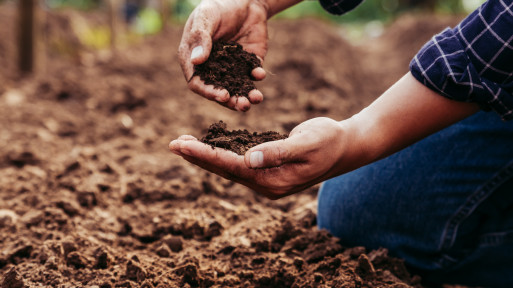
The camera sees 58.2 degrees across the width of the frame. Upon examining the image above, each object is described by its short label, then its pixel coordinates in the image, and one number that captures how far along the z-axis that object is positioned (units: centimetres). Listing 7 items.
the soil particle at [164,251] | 161
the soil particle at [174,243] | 166
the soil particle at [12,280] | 132
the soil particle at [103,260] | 148
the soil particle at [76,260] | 147
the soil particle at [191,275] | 141
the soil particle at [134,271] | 141
